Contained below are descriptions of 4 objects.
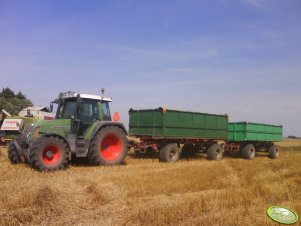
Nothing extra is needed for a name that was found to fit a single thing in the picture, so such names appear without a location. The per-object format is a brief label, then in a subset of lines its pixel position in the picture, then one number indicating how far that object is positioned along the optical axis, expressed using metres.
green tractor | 10.58
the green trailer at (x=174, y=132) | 14.28
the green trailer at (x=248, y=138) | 18.66
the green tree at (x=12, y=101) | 40.84
